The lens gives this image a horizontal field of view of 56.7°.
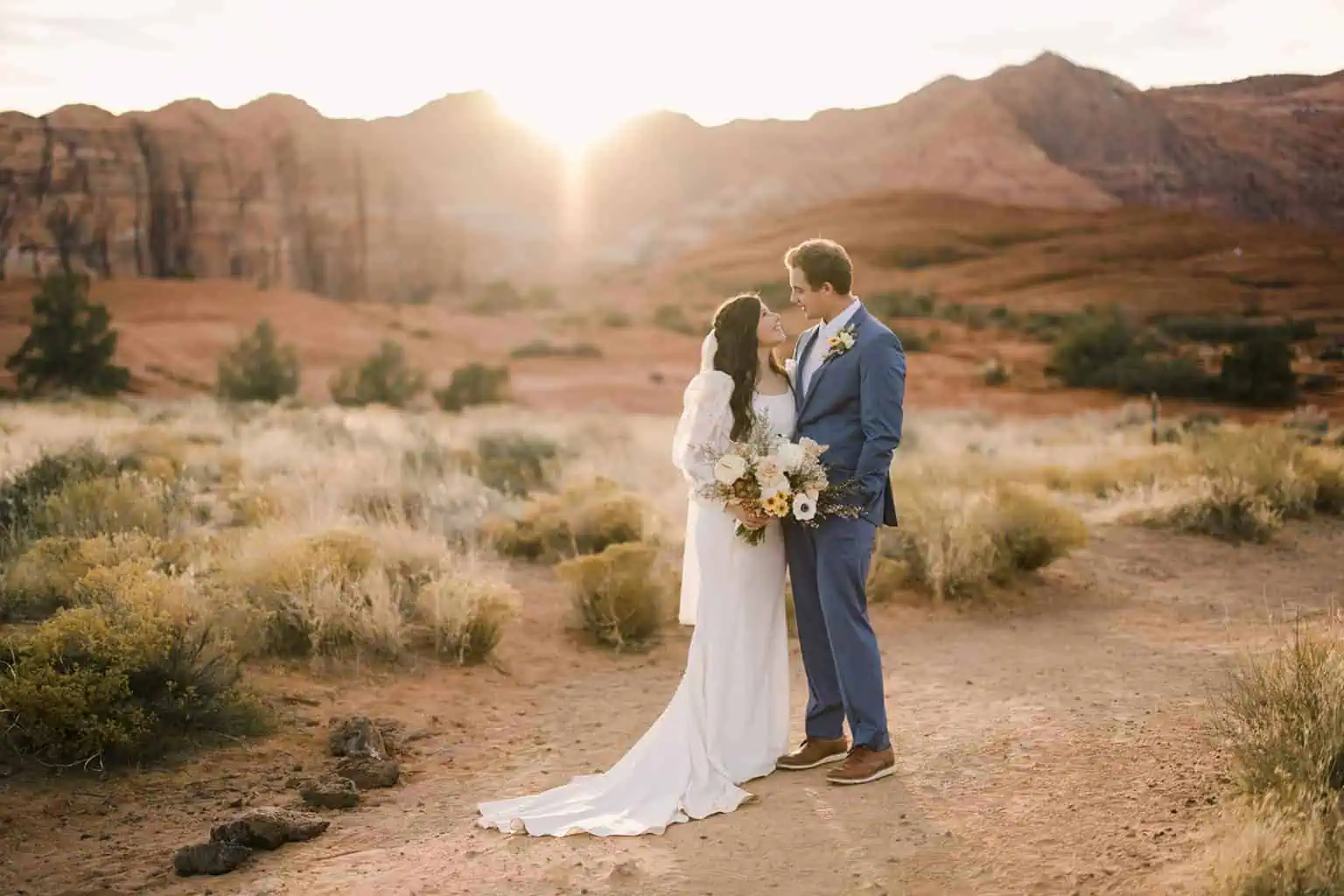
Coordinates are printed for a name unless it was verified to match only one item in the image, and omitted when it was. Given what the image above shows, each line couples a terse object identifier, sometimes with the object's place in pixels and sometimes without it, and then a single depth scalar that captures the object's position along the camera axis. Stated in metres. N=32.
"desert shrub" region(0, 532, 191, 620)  8.11
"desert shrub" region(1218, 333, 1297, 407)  32.97
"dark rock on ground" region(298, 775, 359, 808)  6.01
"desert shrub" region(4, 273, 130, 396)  36.81
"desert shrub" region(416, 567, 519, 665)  8.58
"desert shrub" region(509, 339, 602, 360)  46.88
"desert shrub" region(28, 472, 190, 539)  9.84
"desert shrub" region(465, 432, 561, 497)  15.14
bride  5.70
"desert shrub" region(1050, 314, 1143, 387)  37.31
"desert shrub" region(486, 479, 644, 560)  11.71
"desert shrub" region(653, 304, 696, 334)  51.94
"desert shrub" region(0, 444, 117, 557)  10.16
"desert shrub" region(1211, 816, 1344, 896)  3.72
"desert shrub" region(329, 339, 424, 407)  33.75
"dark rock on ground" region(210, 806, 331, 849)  5.34
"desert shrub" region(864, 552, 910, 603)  10.42
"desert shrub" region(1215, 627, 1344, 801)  4.52
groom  5.60
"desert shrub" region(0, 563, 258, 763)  6.30
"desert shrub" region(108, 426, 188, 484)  13.20
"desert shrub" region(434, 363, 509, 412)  32.75
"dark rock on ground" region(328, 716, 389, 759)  6.74
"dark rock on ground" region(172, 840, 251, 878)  5.14
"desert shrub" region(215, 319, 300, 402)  35.22
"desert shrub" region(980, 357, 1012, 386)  37.66
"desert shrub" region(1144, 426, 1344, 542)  12.53
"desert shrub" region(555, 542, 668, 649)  9.44
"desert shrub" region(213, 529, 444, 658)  8.23
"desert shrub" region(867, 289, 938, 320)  51.22
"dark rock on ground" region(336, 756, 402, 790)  6.38
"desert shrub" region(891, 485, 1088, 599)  10.43
